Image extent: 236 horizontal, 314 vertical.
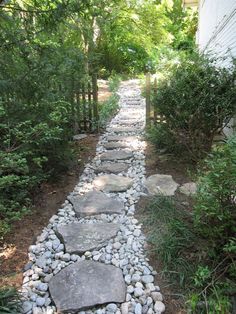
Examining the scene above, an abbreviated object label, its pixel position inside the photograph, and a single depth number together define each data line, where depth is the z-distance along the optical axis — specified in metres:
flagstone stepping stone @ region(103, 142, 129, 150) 4.11
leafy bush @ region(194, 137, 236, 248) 1.67
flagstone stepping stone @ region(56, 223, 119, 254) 2.11
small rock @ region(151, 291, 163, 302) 1.72
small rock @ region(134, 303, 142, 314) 1.65
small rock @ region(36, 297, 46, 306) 1.71
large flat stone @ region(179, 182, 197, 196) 2.81
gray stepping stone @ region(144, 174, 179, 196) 2.84
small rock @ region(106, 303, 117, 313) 1.65
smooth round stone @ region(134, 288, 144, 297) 1.75
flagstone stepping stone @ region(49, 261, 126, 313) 1.67
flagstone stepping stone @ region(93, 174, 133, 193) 2.99
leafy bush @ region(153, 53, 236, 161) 3.13
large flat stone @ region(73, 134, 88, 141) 4.39
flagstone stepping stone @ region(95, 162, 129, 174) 3.41
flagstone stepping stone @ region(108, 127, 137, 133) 4.81
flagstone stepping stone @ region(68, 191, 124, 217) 2.57
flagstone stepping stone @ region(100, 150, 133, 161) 3.75
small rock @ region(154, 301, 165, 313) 1.65
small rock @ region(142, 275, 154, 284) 1.84
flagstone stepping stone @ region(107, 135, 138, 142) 4.39
